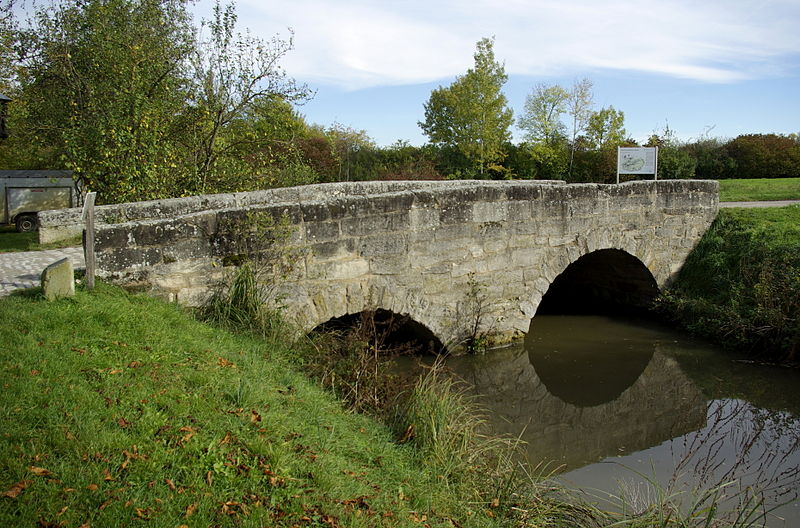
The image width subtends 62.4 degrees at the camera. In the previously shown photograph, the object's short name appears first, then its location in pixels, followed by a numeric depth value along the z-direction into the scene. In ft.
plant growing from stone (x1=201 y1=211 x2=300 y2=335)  20.75
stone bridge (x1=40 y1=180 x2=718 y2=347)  20.56
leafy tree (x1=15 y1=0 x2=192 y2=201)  33.83
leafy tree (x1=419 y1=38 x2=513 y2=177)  91.81
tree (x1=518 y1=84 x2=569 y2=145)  104.53
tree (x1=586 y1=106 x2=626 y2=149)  98.89
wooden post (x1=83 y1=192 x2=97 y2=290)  18.20
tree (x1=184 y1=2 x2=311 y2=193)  39.58
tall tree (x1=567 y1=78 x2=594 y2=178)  106.11
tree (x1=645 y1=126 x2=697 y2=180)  72.79
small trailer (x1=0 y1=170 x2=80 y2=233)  54.34
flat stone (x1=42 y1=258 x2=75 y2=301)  17.13
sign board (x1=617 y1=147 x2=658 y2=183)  43.98
